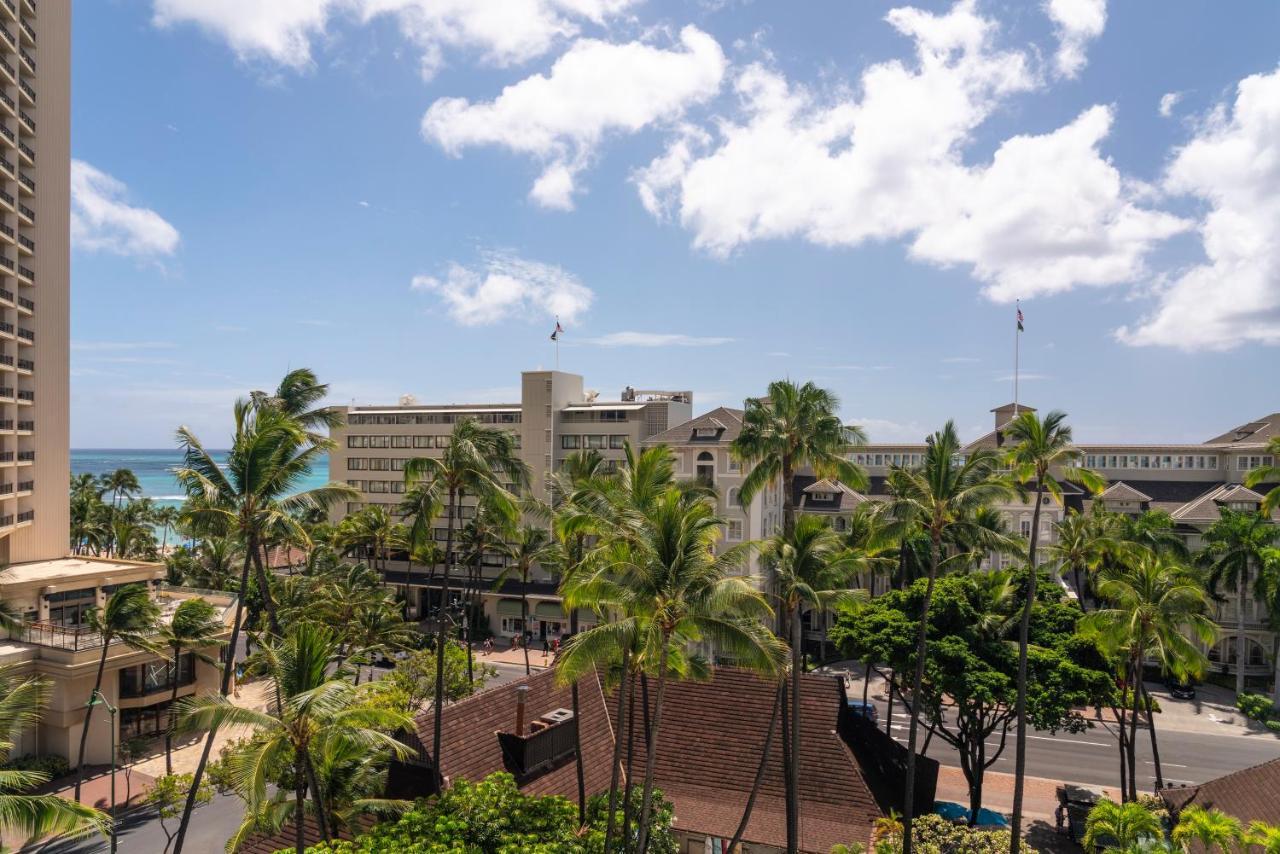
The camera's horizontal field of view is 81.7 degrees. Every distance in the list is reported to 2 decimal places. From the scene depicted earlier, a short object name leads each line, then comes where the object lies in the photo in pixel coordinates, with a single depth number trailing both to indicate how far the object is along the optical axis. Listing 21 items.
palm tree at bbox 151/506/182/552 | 90.31
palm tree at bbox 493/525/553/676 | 52.25
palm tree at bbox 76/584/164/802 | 32.69
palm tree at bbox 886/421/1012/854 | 27.31
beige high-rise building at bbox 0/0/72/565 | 45.66
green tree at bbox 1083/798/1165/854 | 19.55
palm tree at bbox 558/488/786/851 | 18.30
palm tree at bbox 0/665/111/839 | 14.00
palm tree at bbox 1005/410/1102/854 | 28.11
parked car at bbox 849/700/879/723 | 42.23
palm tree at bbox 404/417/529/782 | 26.98
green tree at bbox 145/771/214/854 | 28.70
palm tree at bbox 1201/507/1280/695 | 50.66
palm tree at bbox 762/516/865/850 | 24.64
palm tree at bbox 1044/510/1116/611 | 34.49
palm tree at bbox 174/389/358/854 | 24.08
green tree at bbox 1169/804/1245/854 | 16.95
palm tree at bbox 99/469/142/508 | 99.81
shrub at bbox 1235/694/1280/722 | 49.55
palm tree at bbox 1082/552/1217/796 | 27.06
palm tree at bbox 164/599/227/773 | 36.28
